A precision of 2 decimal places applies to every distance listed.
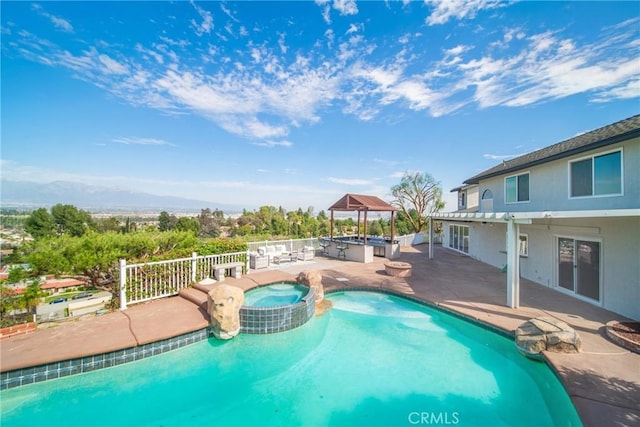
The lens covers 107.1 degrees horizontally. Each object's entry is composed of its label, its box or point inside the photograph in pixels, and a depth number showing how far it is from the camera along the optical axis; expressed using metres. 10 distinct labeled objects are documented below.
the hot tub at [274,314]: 5.88
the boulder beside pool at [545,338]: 4.66
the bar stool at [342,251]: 14.07
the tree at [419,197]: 28.12
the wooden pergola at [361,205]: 14.09
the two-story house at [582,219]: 6.12
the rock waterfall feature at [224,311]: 5.52
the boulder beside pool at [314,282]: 7.93
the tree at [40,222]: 26.80
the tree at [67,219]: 29.44
